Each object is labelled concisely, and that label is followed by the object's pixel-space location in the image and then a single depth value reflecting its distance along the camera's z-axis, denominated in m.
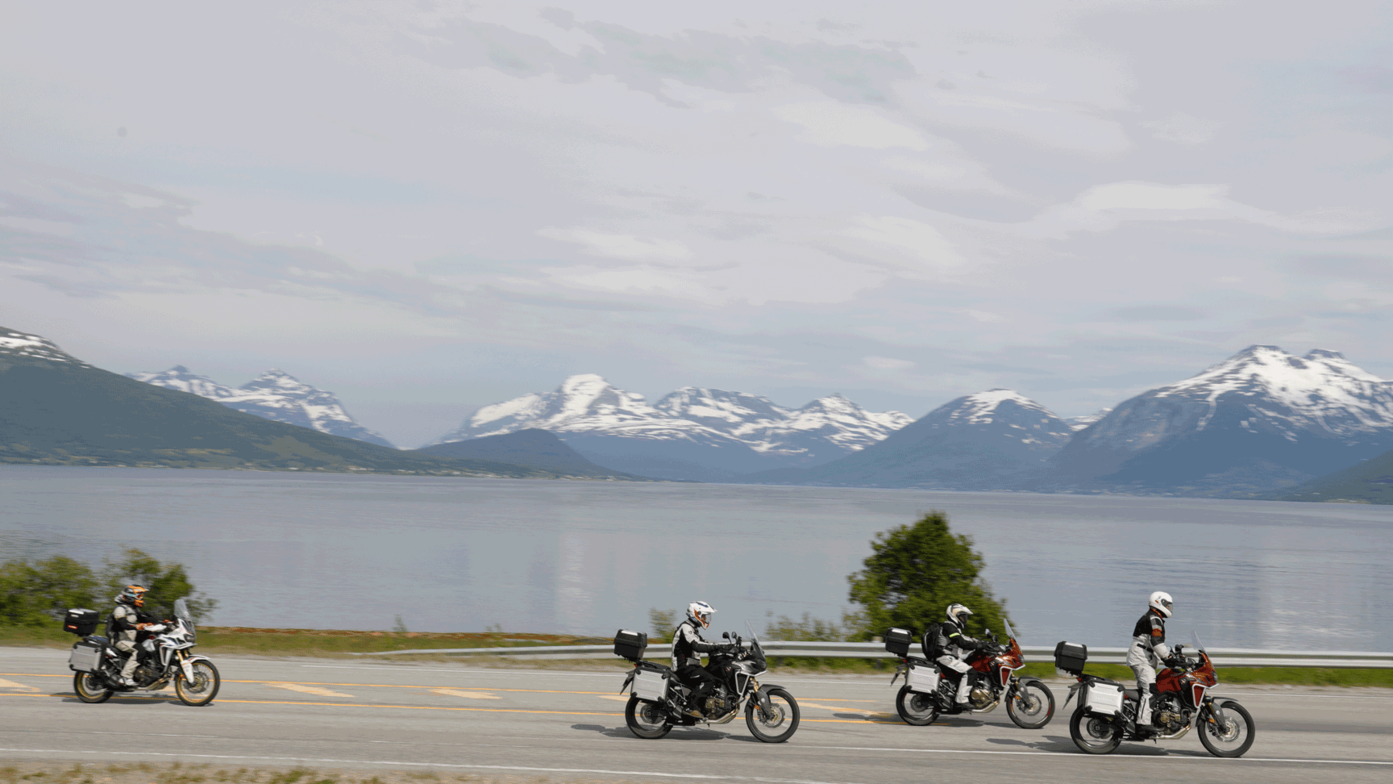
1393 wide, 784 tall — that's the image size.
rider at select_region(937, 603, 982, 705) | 17.36
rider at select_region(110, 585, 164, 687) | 17.06
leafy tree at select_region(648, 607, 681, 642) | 31.81
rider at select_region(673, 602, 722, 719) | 15.34
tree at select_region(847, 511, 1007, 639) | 26.72
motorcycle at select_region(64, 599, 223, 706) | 16.97
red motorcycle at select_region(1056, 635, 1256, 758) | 15.15
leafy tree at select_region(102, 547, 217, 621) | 30.28
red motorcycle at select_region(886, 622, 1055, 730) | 17.23
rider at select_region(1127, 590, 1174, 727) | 15.17
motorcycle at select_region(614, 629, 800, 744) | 15.25
